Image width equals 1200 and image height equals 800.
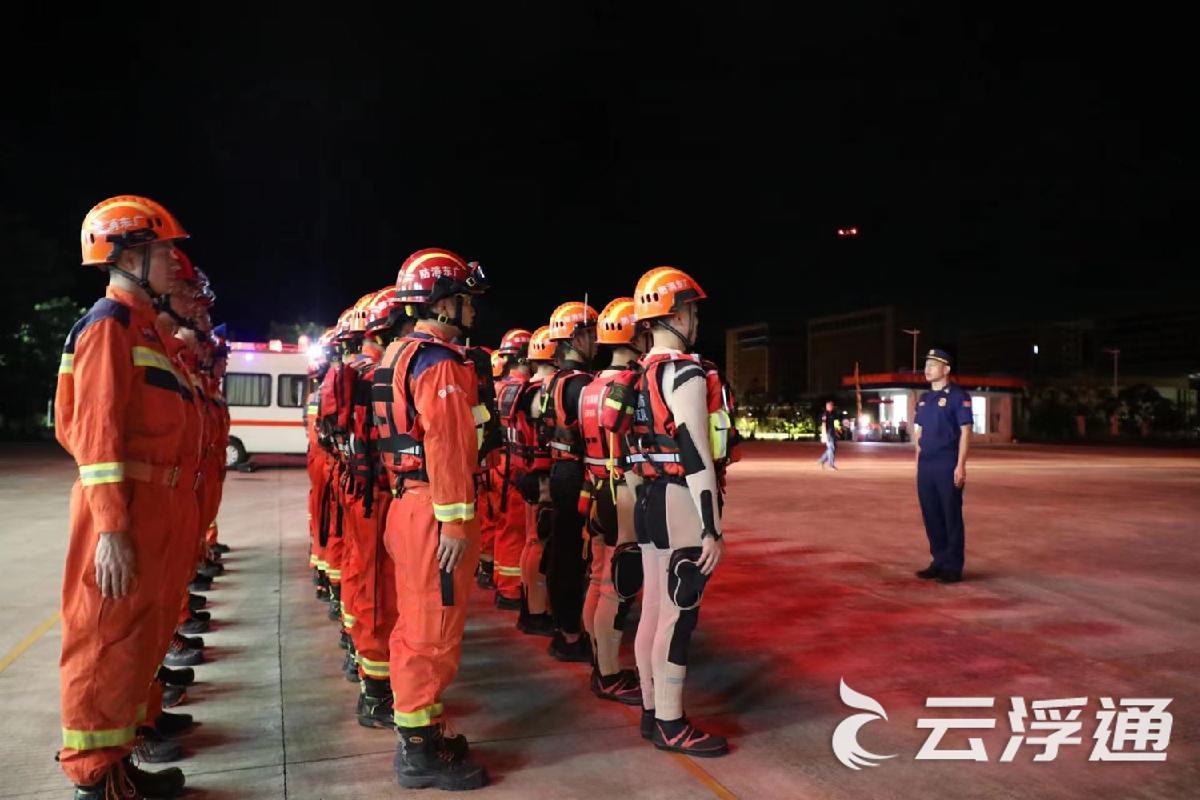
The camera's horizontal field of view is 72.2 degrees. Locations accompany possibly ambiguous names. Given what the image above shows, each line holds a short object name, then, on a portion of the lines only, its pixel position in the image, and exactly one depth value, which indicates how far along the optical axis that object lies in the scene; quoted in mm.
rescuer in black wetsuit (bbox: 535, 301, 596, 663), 5711
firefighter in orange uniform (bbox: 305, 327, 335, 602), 6336
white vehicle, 21516
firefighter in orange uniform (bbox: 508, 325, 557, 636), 6309
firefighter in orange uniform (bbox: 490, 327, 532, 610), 6926
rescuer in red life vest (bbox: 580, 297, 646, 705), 4641
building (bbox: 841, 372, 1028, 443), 48050
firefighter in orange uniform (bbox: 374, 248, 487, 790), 3588
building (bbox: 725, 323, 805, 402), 141625
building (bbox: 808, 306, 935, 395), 111562
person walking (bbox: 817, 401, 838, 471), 22500
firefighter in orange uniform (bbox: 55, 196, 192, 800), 3062
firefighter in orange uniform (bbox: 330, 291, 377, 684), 4738
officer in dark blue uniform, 7988
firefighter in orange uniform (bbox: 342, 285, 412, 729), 4453
